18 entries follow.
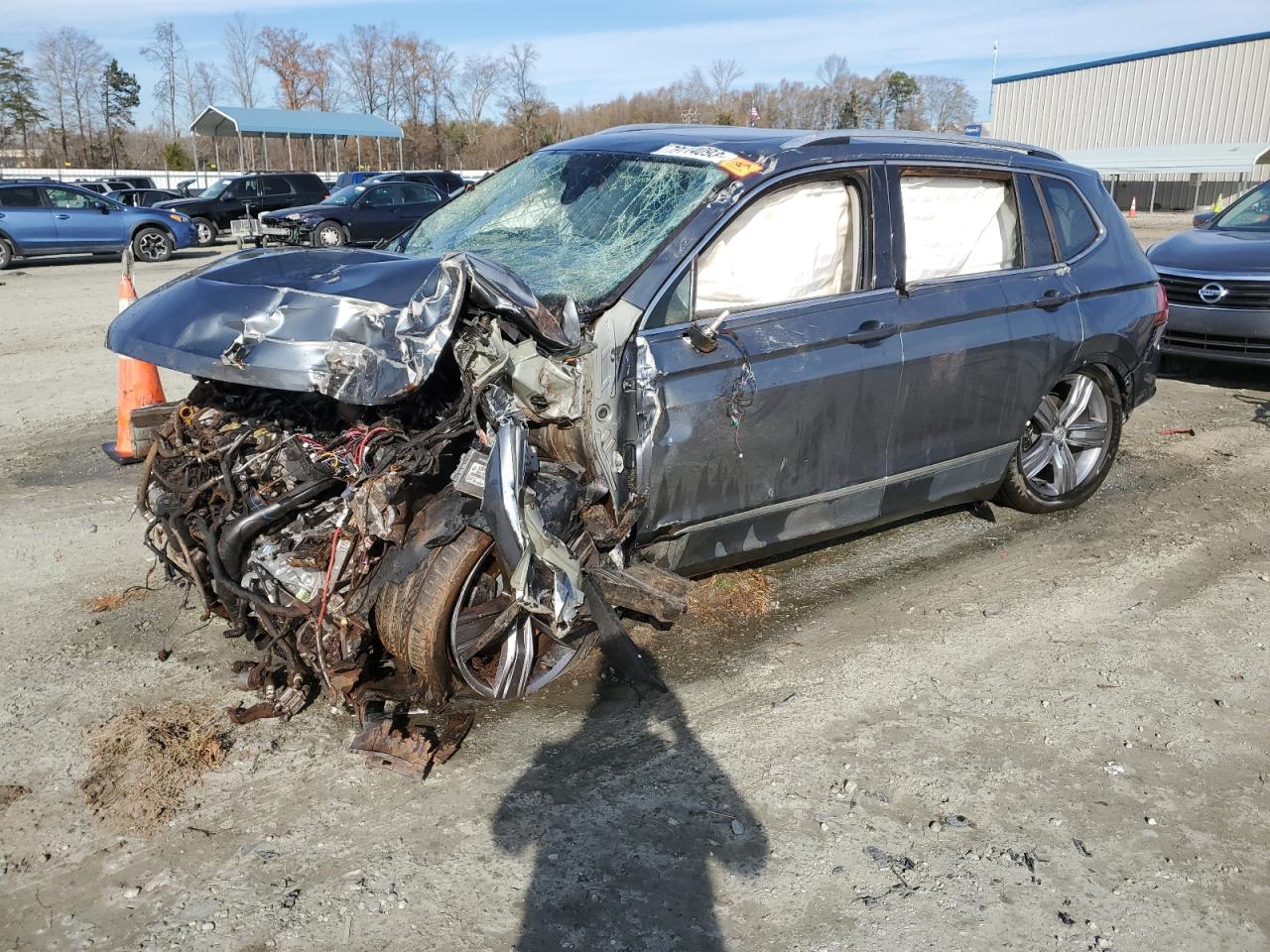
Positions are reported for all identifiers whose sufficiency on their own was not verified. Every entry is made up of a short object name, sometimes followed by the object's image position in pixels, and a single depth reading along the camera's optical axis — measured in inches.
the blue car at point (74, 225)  732.7
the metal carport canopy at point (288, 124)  1557.6
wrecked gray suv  135.6
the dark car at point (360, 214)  797.2
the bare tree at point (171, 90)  2476.6
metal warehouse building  1688.0
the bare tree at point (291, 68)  2506.2
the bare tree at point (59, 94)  2380.7
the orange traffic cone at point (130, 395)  245.8
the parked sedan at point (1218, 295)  323.0
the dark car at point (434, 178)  946.1
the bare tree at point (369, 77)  2524.6
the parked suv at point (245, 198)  925.8
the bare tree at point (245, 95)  2522.6
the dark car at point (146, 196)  978.1
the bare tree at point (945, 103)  3233.3
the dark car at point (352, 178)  1151.6
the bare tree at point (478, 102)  2420.0
